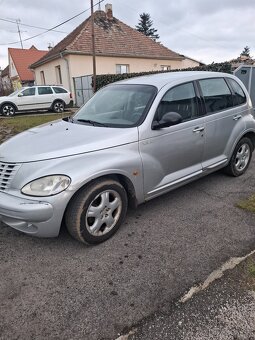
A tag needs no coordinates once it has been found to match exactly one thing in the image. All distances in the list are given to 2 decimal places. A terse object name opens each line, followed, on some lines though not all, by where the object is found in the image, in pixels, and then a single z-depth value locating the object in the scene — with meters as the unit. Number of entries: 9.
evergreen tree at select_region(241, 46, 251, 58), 72.88
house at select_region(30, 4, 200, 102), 19.56
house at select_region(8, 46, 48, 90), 35.19
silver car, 2.68
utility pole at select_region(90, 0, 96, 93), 15.62
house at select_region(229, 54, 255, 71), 10.81
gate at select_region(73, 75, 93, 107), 17.94
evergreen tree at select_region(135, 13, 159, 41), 54.75
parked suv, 15.39
